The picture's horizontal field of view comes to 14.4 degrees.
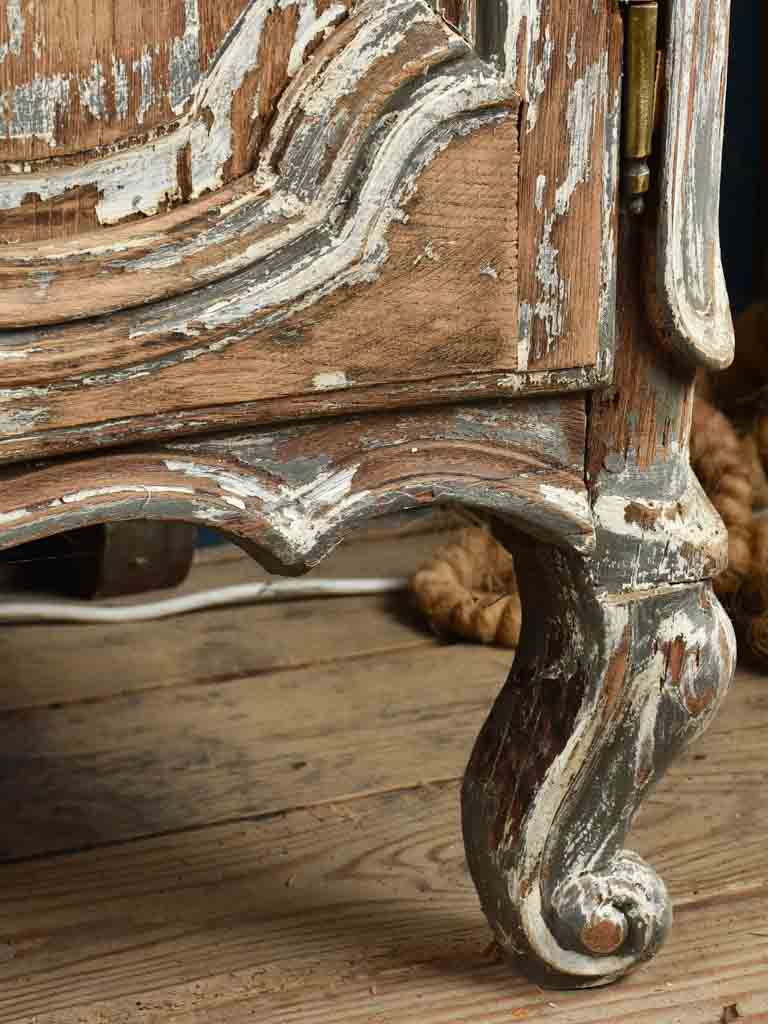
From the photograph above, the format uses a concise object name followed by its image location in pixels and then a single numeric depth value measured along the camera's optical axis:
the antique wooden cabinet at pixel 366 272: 0.86
